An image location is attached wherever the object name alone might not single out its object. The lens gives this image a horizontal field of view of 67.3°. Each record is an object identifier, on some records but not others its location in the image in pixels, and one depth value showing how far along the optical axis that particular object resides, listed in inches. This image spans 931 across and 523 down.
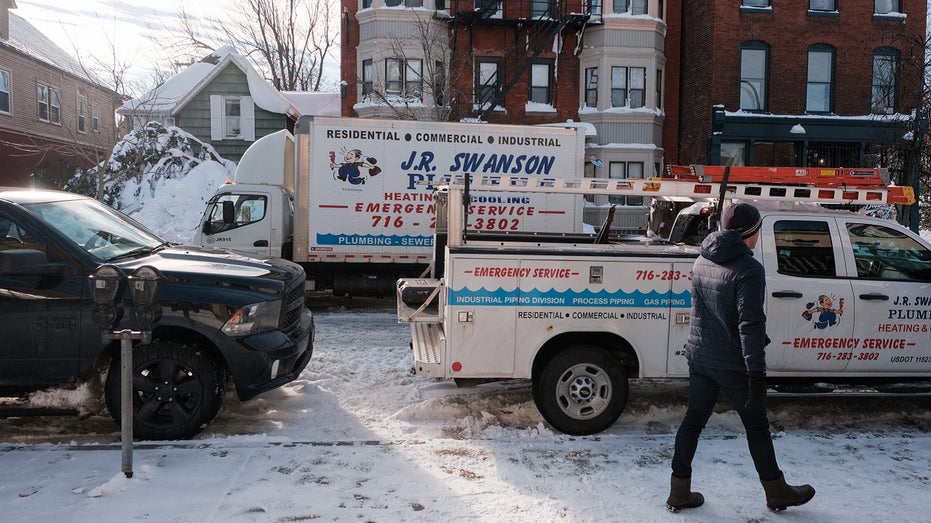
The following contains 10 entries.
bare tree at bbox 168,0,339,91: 1421.0
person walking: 155.7
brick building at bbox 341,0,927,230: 897.5
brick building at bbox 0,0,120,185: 1068.5
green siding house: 1095.0
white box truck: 489.4
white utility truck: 215.2
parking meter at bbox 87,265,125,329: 165.3
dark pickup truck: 202.2
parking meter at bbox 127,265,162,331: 168.9
